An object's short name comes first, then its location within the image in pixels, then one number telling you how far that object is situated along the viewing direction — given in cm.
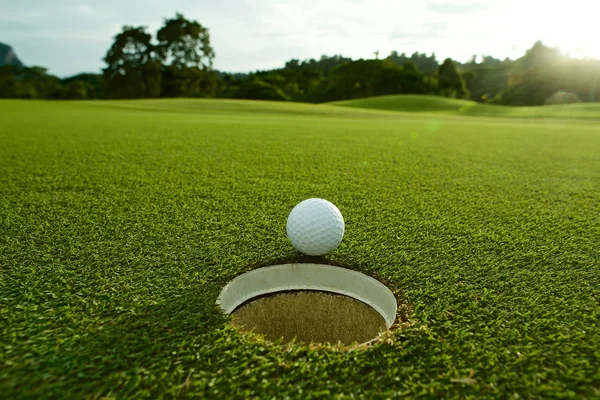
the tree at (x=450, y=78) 4947
